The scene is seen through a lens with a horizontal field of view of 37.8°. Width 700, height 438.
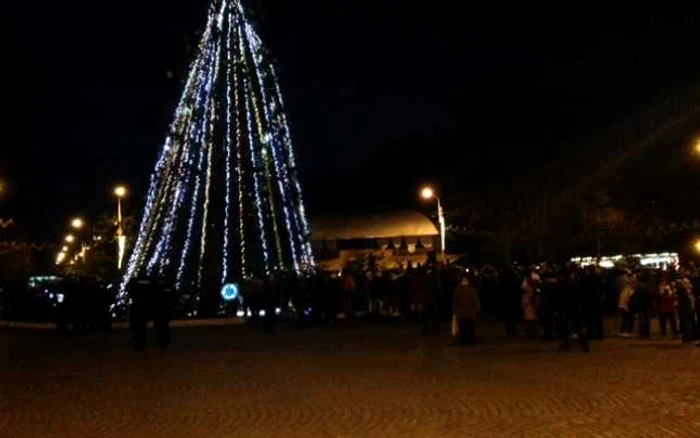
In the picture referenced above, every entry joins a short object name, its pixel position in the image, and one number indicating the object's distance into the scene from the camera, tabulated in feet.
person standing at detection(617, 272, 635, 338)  79.61
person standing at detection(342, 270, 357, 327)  96.73
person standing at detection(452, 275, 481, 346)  73.26
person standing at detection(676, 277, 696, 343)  70.59
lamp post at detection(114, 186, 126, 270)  134.31
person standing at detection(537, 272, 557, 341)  71.89
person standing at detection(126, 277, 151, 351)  74.28
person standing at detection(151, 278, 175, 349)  74.79
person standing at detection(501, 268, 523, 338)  79.87
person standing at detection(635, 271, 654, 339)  77.66
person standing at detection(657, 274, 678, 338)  77.10
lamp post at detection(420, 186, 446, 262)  132.77
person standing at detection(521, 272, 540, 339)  76.74
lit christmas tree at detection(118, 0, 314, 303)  105.70
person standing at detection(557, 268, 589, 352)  66.64
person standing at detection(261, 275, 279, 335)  89.51
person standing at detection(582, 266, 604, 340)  75.10
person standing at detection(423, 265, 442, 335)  81.61
